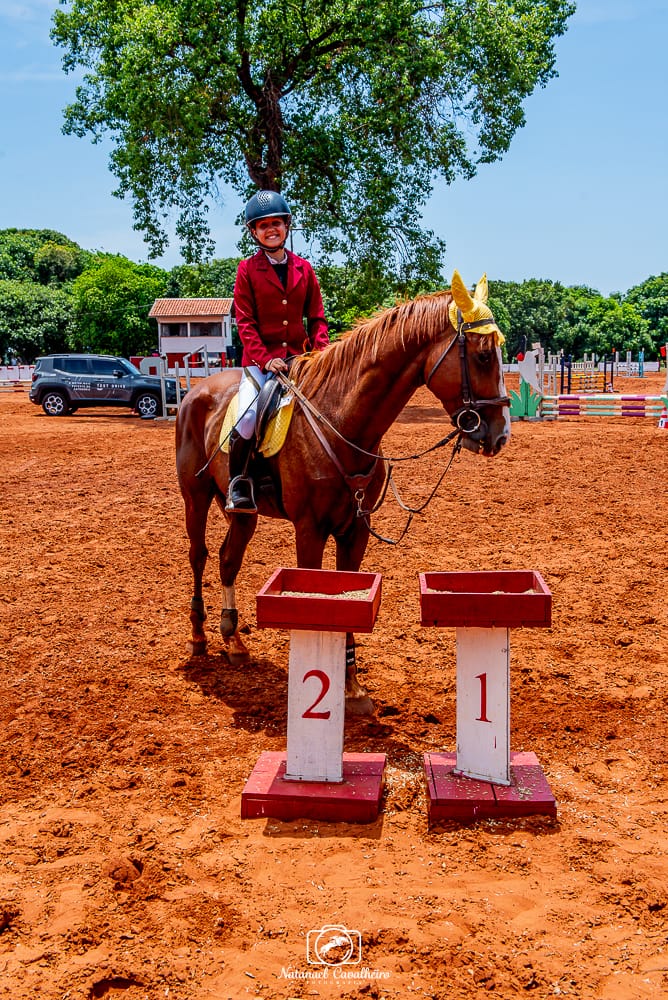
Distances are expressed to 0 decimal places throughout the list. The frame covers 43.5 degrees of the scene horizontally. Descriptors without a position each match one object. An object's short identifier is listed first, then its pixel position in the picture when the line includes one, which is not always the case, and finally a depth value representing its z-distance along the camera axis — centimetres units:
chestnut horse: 425
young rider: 526
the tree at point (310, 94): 2000
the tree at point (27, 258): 6875
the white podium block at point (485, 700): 385
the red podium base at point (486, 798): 370
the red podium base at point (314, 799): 375
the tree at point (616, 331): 7281
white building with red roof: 5812
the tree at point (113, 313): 6016
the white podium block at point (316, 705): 387
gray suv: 2419
